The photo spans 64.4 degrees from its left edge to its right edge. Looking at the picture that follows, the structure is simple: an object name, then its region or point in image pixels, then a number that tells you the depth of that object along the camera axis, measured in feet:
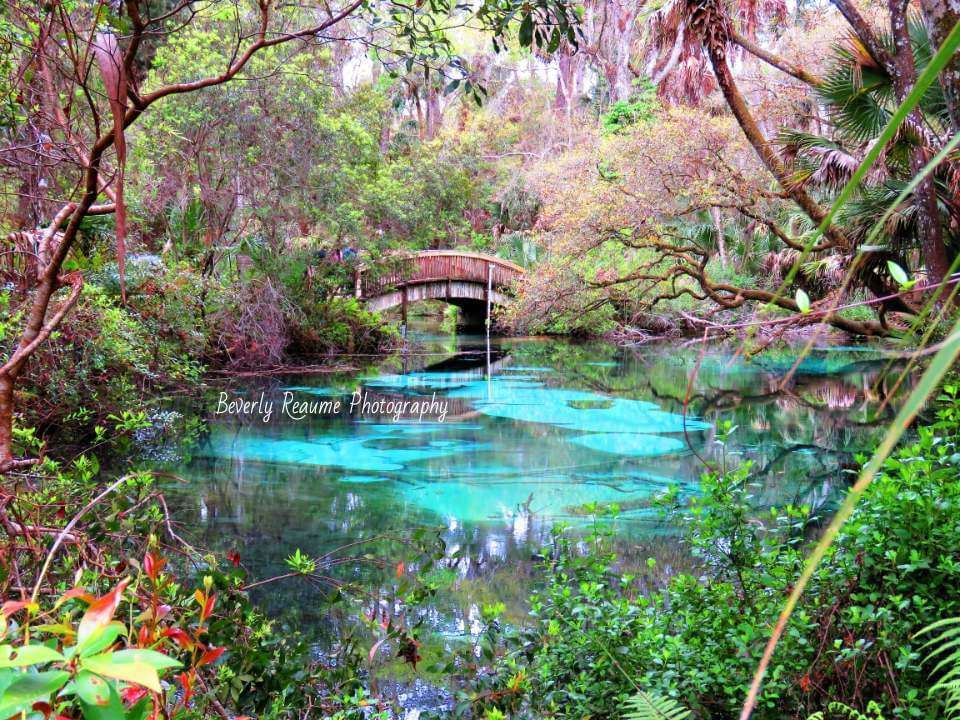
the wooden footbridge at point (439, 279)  65.21
